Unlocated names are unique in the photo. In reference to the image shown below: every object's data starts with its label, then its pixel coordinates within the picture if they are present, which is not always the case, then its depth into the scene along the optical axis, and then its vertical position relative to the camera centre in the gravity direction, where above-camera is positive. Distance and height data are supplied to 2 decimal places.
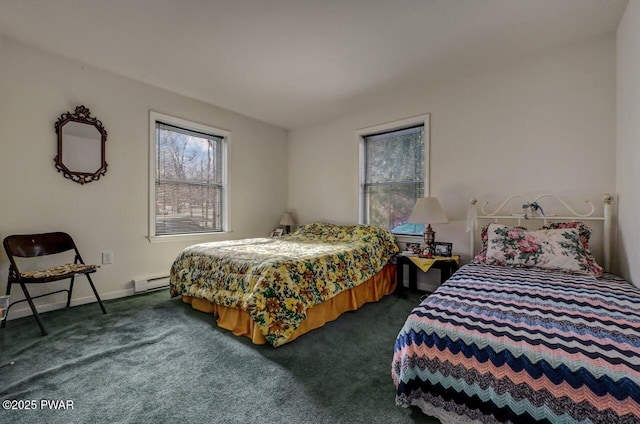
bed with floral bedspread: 1.97 -0.53
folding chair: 2.17 -0.41
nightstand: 2.74 -0.59
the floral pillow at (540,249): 2.04 -0.30
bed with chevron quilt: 0.88 -0.53
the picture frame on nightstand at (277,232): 4.37 -0.33
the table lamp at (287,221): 4.51 -0.16
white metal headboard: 2.24 -0.03
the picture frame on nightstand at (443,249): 2.92 -0.40
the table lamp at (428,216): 2.81 -0.04
